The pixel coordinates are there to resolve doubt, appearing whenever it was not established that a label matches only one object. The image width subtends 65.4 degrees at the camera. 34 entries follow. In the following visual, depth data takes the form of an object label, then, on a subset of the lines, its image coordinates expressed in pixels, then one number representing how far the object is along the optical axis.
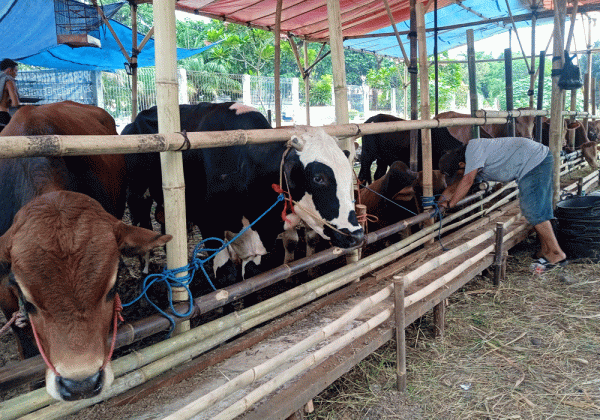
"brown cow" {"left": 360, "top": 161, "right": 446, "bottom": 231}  5.05
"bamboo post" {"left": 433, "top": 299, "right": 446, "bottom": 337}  3.57
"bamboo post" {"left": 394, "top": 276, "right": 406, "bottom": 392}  2.88
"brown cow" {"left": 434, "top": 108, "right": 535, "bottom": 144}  7.30
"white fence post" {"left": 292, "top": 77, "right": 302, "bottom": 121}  21.77
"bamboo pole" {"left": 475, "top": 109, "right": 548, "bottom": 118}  5.20
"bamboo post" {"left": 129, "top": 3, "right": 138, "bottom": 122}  6.45
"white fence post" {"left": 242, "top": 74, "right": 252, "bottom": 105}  19.22
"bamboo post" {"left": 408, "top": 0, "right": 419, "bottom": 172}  5.15
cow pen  1.85
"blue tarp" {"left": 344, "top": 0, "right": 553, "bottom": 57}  8.82
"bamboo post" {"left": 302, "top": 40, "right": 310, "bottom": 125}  8.83
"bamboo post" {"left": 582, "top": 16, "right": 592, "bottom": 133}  10.99
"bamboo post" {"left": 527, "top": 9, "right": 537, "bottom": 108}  8.14
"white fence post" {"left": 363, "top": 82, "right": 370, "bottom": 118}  27.26
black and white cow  3.02
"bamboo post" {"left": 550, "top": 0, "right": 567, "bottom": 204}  6.03
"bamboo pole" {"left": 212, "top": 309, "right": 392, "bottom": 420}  1.99
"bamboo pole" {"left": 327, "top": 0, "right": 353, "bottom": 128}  3.32
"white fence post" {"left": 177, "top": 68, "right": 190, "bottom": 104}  17.39
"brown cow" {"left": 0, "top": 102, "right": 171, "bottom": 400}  1.65
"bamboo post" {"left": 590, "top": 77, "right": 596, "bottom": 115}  11.87
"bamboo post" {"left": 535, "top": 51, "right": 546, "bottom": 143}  7.59
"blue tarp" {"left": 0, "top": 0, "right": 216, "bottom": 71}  6.07
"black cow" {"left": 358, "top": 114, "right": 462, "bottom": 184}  7.22
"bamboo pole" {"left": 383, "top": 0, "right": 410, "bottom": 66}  5.88
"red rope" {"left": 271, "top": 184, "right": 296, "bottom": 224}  3.21
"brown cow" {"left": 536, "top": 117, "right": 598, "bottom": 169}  10.19
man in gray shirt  4.93
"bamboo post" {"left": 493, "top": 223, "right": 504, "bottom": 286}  4.41
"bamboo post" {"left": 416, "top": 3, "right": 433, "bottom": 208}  4.46
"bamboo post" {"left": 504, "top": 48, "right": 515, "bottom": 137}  6.43
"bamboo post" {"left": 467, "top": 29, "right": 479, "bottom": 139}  5.80
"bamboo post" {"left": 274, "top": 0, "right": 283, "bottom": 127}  5.51
